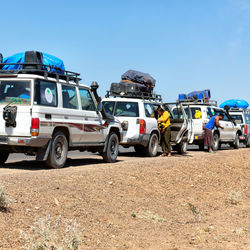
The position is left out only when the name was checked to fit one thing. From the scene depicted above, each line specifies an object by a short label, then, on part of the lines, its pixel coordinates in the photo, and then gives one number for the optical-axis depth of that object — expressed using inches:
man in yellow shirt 621.0
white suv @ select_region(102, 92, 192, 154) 578.2
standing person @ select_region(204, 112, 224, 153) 757.9
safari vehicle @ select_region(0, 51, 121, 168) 381.7
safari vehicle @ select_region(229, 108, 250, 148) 972.4
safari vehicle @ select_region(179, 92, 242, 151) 777.6
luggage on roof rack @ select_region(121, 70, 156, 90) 753.0
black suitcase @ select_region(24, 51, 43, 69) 428.1
